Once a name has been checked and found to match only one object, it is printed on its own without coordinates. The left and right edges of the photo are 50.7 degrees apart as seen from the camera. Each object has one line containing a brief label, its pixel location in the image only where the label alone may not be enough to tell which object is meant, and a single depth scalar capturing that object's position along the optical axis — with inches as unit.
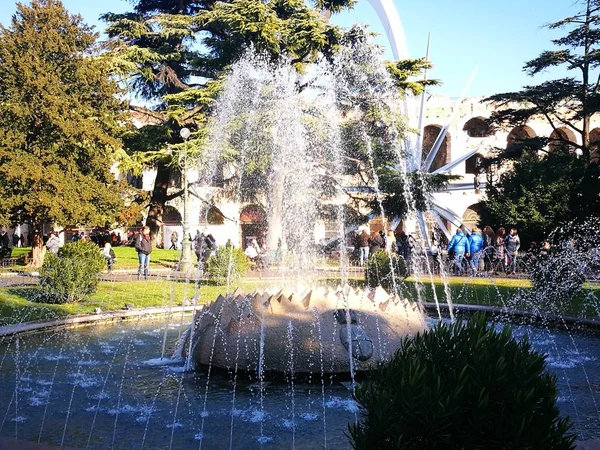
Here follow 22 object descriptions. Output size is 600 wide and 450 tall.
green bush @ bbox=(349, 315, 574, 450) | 103.9
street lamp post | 770.8
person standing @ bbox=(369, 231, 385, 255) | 801.9
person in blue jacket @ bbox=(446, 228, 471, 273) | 705.0
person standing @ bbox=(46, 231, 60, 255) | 791.7
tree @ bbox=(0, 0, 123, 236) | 805.2
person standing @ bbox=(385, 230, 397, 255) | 765.3
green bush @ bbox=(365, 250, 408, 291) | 536.7
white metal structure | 1106.7
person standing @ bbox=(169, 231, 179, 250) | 1470.2
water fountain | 187.2
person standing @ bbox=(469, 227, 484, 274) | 711.7
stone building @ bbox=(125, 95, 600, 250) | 1505.9
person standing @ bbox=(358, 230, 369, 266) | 872.9
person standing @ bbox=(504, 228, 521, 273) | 761.7
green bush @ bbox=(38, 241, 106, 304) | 459.5
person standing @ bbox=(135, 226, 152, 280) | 675.4
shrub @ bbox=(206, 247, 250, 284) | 605.9
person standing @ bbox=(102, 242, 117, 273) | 790.8
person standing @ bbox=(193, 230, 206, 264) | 893.8
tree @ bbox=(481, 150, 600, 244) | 928.9
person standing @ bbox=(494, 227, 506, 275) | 770.7
